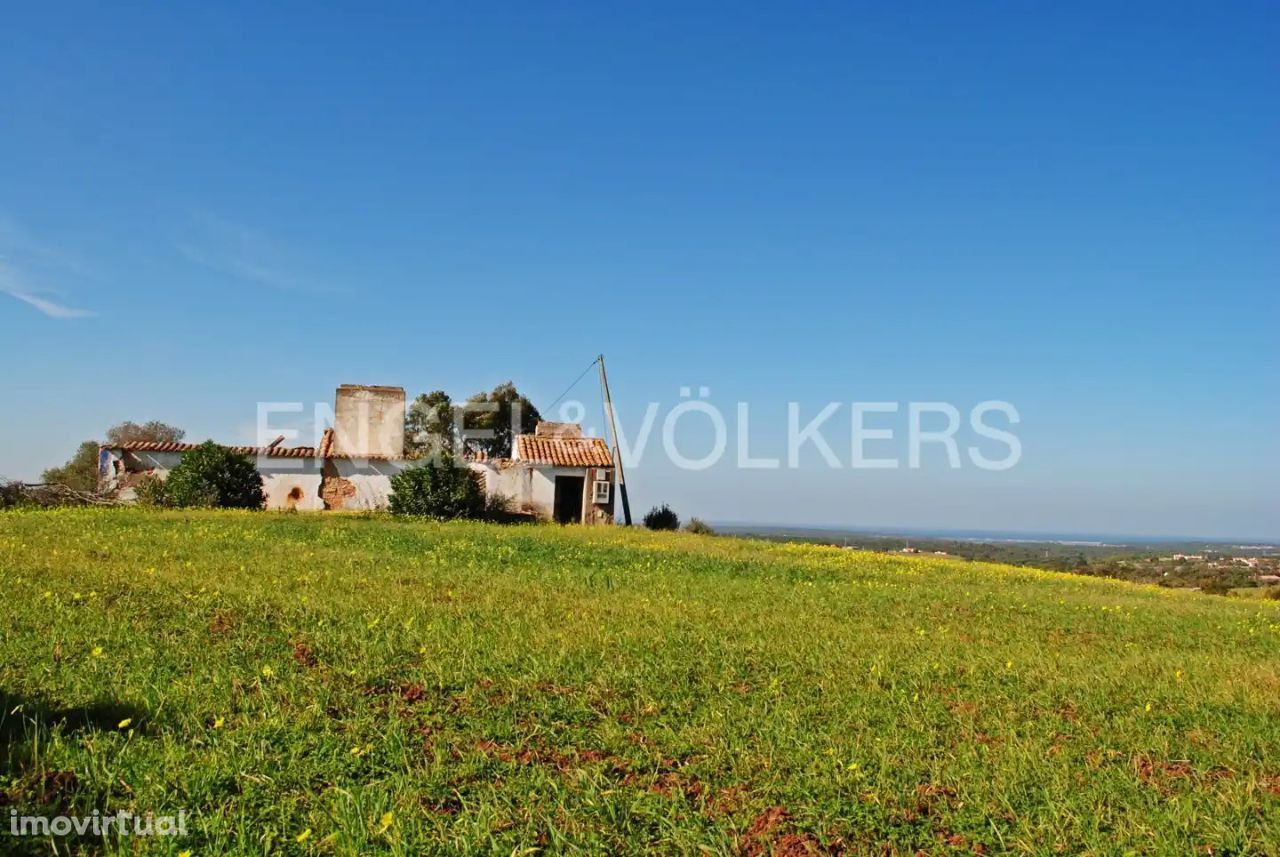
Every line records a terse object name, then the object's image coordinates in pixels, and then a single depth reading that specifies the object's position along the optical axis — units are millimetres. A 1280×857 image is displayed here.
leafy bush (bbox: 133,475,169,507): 27445
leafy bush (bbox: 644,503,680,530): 34688
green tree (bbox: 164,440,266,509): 27031
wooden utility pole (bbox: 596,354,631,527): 33219
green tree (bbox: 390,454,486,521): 28453
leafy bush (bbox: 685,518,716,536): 34000
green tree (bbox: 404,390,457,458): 47969
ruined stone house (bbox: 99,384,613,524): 30516
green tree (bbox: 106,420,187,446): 45531
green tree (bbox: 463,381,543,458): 49406
